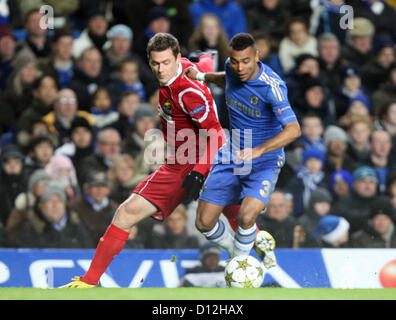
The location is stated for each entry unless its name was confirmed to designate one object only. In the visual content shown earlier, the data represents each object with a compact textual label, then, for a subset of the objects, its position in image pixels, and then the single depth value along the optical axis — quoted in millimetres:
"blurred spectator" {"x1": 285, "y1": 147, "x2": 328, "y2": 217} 17125
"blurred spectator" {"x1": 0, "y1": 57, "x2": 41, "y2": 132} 18734
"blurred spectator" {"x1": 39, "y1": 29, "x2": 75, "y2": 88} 19297
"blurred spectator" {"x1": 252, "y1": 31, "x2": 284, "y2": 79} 19297
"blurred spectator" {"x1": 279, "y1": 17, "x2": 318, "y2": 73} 19969
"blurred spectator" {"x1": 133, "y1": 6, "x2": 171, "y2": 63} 19922
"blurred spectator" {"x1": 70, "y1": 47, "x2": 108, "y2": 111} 19156
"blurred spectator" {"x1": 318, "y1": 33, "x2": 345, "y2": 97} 20125
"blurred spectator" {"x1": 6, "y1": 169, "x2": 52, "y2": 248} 16172
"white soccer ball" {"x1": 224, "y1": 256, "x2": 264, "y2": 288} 12789
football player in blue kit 12273
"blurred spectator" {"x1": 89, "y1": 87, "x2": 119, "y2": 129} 18734
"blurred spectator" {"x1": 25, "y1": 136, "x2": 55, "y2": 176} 17312
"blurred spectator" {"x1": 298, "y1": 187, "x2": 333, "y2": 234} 16531
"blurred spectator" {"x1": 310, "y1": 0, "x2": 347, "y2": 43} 20812
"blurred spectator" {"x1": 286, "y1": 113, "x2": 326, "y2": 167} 18187
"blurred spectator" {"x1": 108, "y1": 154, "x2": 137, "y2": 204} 17094
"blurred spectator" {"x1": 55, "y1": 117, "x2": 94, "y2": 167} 17812
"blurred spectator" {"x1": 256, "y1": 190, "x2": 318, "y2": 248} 15992
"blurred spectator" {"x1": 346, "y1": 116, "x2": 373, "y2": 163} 18609
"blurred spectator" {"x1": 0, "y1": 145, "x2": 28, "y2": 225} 16672
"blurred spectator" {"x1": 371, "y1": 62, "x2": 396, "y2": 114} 20125
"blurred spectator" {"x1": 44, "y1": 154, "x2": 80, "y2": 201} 17086
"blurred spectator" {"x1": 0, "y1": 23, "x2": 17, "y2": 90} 19664
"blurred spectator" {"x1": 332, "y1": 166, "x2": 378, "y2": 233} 17094
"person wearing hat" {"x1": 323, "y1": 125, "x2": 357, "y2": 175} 18203
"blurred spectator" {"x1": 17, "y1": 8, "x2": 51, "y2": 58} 19797
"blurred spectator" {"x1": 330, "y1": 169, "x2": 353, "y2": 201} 17656
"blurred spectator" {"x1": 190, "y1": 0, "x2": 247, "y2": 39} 20250
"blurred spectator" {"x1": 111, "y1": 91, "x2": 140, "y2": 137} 18375
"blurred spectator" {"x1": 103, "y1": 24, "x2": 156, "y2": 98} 19656
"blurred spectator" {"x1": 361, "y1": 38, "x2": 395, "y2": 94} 20703
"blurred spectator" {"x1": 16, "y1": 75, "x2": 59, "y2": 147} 18328
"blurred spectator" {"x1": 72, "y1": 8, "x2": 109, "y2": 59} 20078
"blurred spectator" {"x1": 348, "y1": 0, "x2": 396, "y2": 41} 21172
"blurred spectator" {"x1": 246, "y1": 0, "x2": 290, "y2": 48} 20969
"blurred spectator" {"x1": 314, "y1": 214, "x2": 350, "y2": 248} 16187
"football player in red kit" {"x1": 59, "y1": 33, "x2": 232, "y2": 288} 12906
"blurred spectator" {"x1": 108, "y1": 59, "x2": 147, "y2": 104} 19312
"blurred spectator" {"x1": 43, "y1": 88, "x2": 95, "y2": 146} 18172
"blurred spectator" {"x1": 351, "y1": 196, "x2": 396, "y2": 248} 16516
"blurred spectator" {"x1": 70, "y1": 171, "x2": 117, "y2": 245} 16250
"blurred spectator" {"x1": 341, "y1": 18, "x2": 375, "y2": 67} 20937
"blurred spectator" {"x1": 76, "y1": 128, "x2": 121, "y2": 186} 17516
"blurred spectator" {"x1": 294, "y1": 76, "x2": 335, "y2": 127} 18859
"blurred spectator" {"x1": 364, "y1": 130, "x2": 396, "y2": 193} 18453
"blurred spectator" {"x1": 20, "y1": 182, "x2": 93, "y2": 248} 15906
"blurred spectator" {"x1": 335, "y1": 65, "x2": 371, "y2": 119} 19687
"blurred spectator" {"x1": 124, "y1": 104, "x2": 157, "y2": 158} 18000
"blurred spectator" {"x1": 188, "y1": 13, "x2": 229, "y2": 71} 18547
